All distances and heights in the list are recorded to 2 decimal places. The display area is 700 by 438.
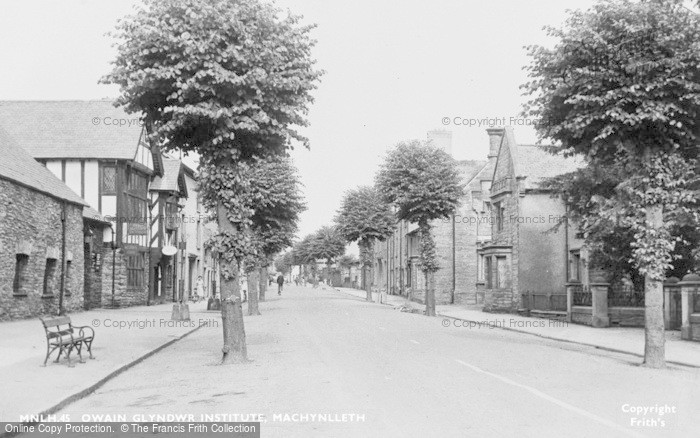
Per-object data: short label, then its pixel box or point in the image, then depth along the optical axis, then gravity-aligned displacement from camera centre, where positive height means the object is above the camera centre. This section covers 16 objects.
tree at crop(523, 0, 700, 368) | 13.20 +3.00
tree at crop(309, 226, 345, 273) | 107.12 +2.26
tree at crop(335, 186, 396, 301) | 54.38 +3.16
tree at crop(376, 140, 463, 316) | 35.19 +3.62
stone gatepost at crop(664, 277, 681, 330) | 22.55 -1.14
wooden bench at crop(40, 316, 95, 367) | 12.77 -1.39
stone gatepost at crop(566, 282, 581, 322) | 28.22 -1.45
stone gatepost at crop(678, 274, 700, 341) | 19.75 -1.14
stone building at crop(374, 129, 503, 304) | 46.91 +1.31
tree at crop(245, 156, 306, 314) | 32.31 +2.79
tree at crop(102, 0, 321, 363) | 12.62 +3.13
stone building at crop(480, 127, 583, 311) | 35.62 +0.92
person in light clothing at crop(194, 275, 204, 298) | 46.84 -1.69
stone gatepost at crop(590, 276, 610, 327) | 25.36 -1.59
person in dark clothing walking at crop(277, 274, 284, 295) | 64.95 -1.91
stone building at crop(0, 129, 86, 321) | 22.09 +0.81
